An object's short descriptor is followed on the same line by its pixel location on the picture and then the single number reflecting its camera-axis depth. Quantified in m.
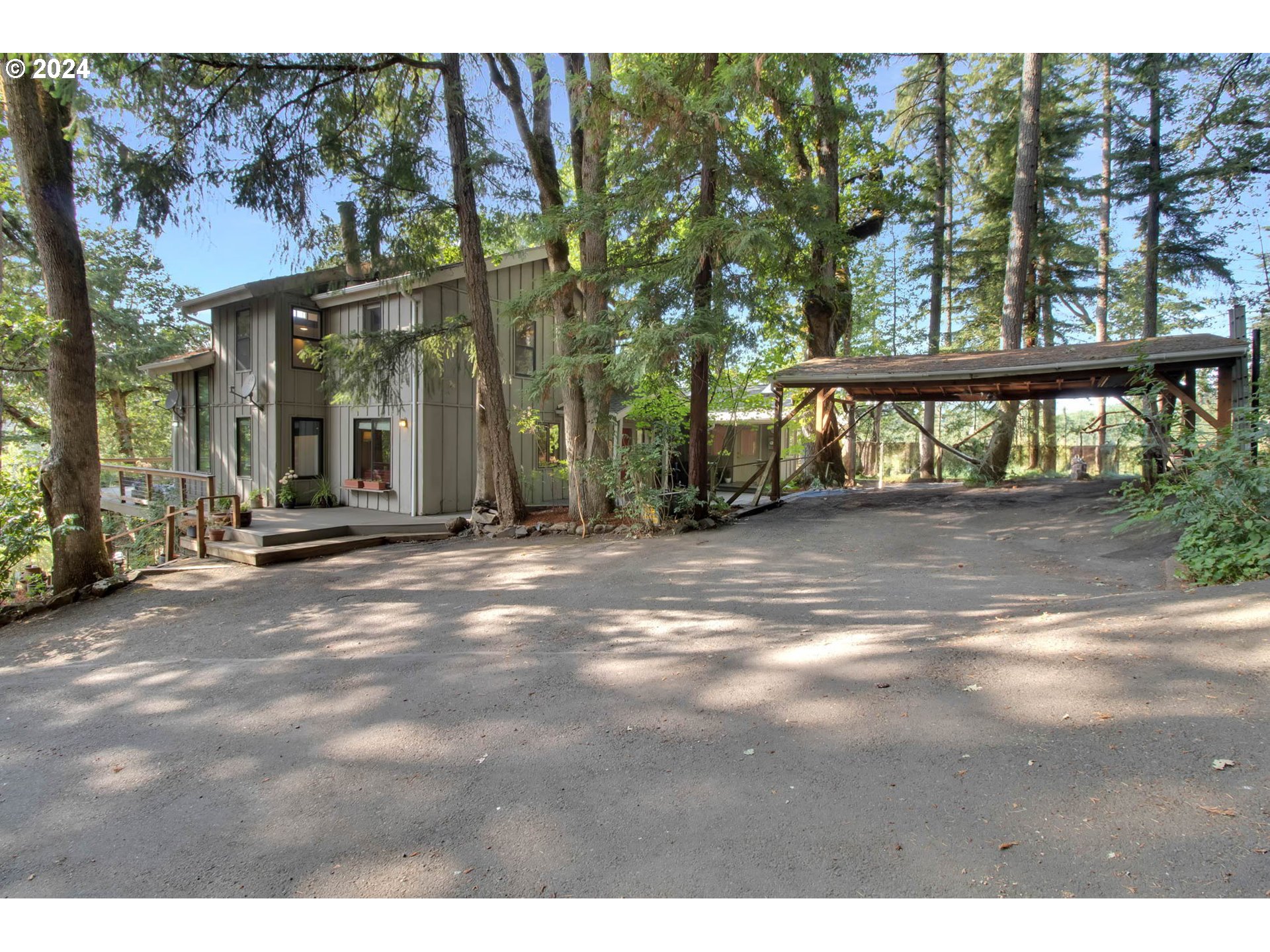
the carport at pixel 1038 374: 8.21
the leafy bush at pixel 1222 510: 4.45
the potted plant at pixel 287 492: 13.15
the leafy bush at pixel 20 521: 7.28
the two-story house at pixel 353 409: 12.36
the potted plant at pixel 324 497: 13.44
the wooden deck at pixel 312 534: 9.33
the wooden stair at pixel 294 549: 9.08
